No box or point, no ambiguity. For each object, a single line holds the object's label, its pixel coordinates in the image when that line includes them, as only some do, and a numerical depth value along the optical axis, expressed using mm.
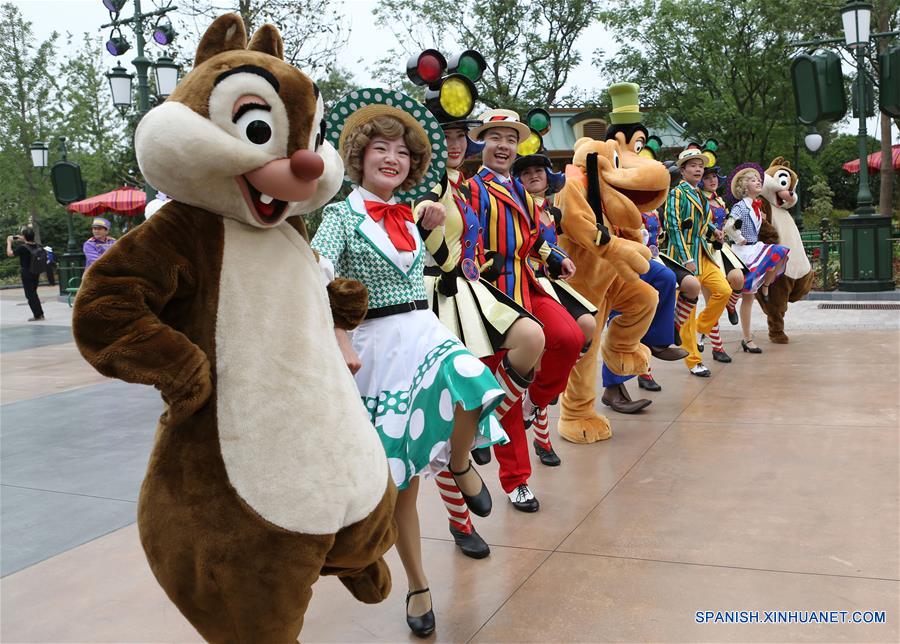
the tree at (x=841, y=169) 30141
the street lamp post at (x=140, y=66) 11289
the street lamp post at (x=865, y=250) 12281
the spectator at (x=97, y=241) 12914
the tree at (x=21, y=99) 28188
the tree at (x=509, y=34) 22422
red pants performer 4180
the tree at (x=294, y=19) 16297
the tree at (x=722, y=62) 17578
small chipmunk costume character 8648
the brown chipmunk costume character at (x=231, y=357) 1995
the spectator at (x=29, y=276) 15305
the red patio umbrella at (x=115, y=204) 19141
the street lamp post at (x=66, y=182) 17672
